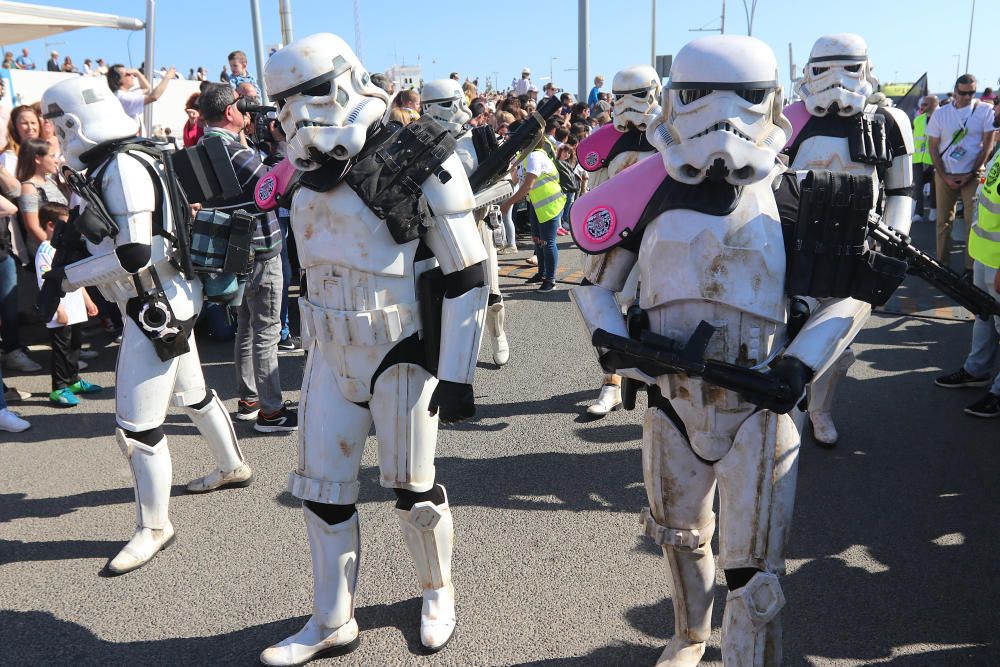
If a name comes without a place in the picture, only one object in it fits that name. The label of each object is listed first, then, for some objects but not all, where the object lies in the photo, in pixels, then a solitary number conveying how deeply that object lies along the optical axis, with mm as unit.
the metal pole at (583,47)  13223
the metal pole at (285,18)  9641
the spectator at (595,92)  15689
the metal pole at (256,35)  10609
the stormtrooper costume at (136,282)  3350
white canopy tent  7812
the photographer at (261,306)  4766
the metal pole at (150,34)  7277
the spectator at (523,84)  15109
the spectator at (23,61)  16781
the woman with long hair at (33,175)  5809
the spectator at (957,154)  8766
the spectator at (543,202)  7672
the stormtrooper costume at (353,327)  2443
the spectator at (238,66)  9859
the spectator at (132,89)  8008
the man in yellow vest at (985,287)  4484
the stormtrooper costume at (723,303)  2055
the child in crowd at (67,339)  5434
